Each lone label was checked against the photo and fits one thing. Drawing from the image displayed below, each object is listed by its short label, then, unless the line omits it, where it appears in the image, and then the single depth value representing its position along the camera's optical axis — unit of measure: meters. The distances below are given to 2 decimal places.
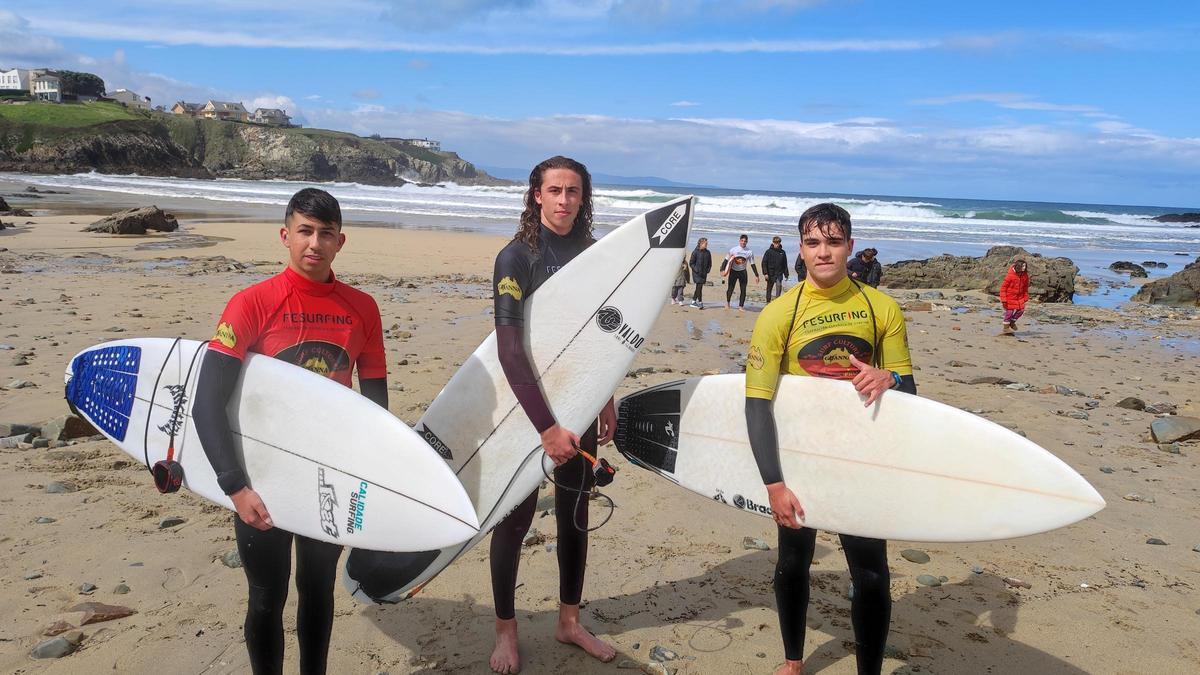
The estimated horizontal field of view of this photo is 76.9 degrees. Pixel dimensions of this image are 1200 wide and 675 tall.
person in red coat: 11.13
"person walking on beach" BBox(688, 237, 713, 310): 12.62
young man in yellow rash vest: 2.47
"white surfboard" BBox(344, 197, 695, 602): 2.84
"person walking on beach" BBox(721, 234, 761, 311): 12.43
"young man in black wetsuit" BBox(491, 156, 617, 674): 2.63
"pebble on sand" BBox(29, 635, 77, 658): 2.76
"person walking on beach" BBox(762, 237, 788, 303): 13.41
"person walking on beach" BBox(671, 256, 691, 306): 12.56
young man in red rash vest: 2.20
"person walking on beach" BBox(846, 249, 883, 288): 10.95
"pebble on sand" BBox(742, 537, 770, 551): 3.99
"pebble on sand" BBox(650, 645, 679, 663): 2.99
